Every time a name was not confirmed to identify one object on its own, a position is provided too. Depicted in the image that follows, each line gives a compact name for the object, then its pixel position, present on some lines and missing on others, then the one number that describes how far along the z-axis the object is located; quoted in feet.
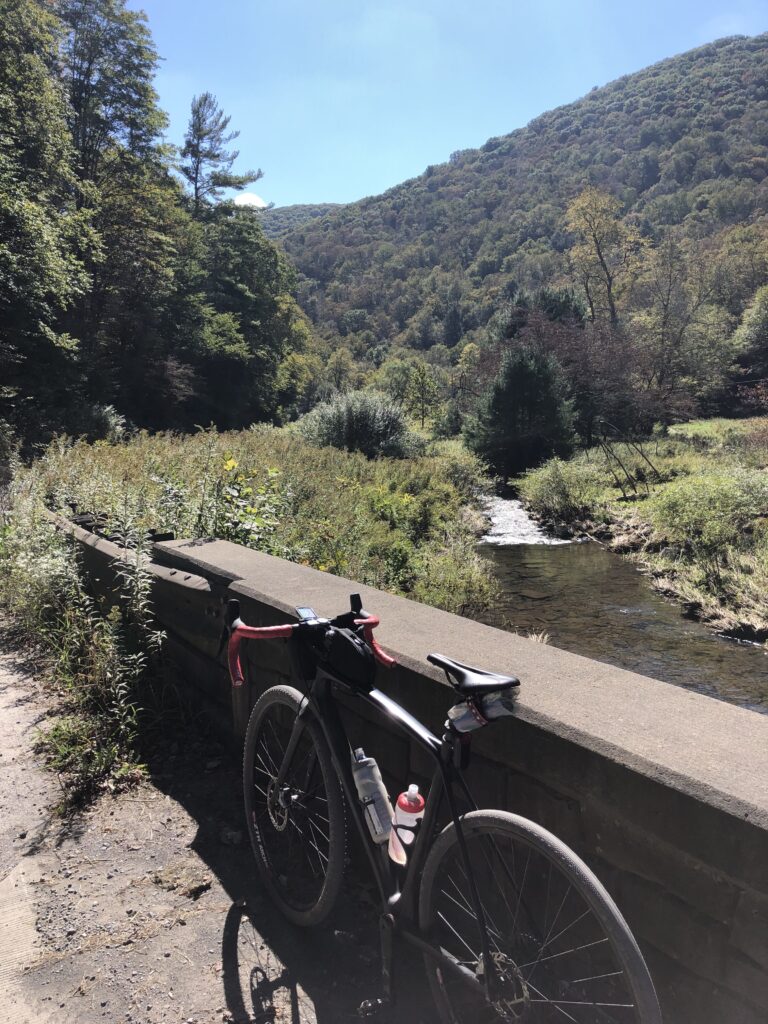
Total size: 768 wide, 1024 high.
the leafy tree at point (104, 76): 82.99
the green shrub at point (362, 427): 74.84
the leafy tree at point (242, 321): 114.21
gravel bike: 4.86
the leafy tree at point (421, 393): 162.50
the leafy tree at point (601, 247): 150.51
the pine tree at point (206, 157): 131.23
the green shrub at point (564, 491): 59.98
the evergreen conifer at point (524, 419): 88.38
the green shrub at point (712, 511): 40.24
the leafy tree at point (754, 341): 141.79
